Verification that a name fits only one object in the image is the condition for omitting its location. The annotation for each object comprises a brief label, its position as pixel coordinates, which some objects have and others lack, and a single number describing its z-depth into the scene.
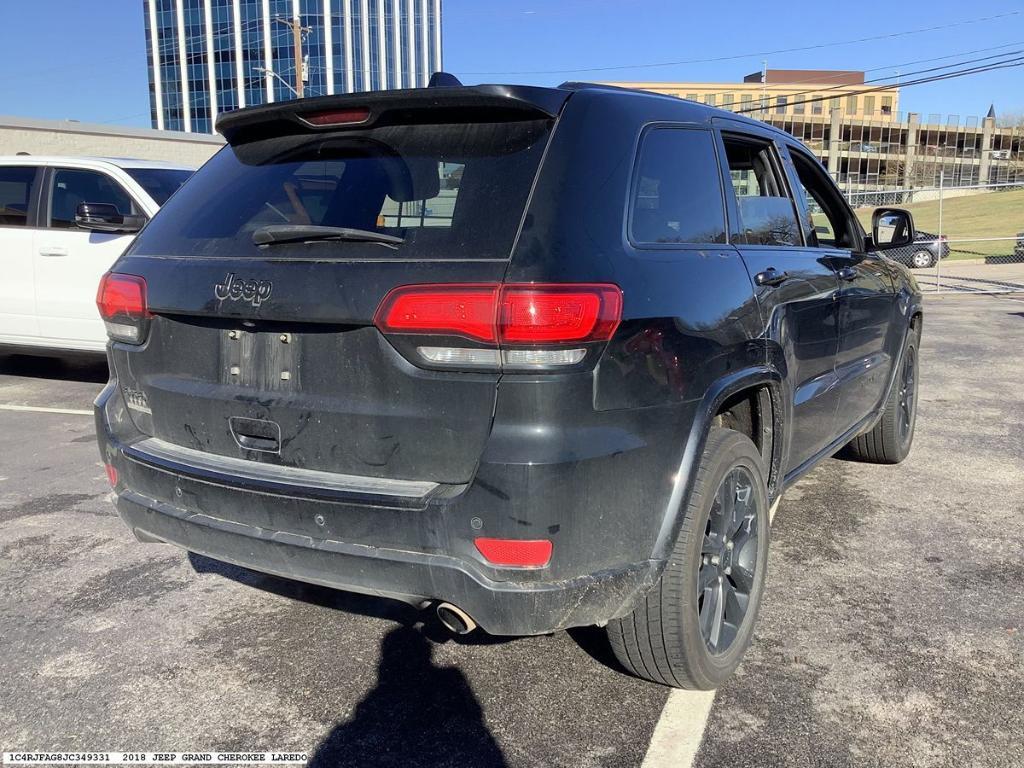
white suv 7.15
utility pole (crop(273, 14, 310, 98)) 32.41
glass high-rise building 95.94
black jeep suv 2.28
